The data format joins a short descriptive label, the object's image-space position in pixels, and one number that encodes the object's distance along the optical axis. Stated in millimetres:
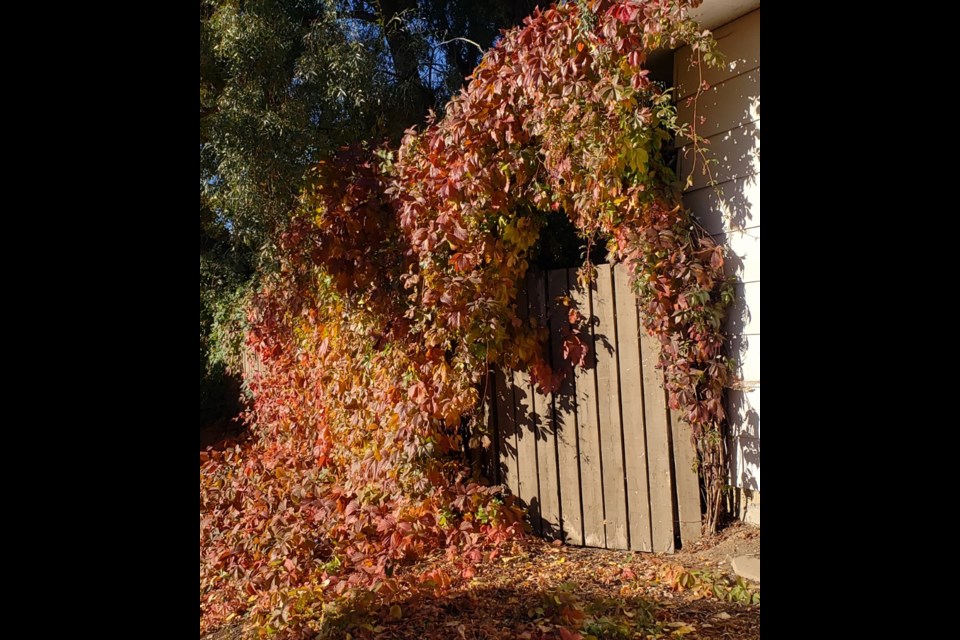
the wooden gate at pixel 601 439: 3879
